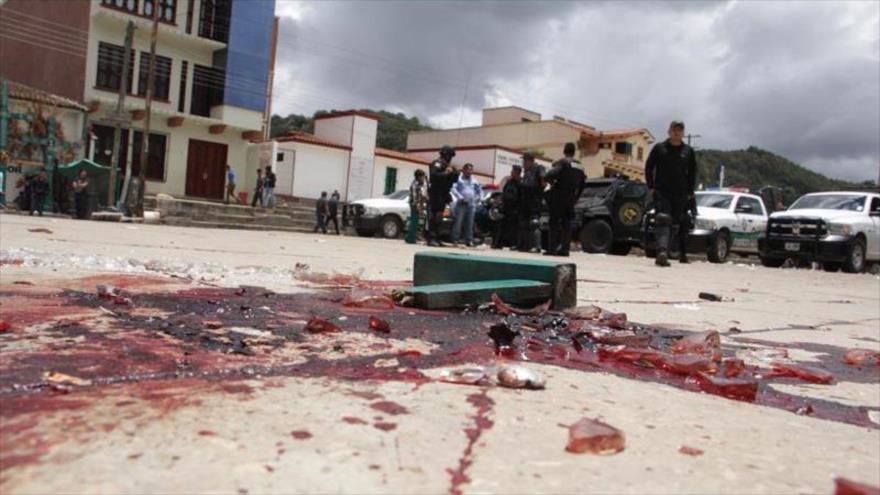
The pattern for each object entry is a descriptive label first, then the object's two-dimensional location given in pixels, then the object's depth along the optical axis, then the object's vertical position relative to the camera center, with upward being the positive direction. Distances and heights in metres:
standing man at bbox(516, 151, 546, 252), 11.16 +0.62
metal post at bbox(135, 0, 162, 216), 22.78 +3.98
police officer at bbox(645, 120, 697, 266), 7.78 +0.82
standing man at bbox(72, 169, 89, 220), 17.45 -0.11
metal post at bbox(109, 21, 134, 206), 22.17 +3.75
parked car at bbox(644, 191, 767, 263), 12.98 +0.64
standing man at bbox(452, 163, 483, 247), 11.78 +0.56
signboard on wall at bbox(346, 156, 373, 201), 33.16 +2.08
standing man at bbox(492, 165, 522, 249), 11.74 +0.39
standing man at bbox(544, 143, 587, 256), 9.55 +0.71
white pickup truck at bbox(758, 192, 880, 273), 12.58 +0.61
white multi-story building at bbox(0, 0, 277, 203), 24.56 +4.90
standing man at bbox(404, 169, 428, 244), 11.78 +0.39
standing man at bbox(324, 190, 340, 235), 20.77 +0.23
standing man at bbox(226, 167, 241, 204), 28.12 +1.06
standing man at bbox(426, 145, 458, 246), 10.73 +0.68
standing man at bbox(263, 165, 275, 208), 26.33 +0.85
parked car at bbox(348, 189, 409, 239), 16.66 +0.13
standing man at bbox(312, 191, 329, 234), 20.64 +0.09
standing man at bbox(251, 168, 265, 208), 26.73 +0.75
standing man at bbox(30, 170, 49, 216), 17.08 -0.09
